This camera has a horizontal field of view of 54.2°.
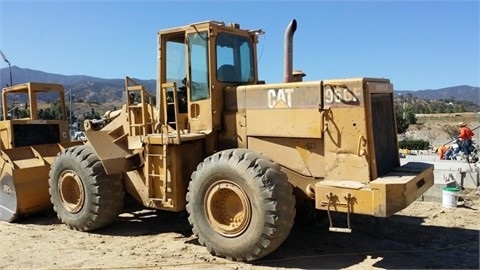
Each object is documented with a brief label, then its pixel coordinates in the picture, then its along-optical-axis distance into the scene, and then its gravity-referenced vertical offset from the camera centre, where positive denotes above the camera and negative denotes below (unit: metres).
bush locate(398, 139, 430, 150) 29.52 -2.46
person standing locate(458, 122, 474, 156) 16.16 -1.23
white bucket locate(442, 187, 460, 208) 8.89 -1.74
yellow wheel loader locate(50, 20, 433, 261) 5.66 -0.53
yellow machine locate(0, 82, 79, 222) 8.27 -0.56
